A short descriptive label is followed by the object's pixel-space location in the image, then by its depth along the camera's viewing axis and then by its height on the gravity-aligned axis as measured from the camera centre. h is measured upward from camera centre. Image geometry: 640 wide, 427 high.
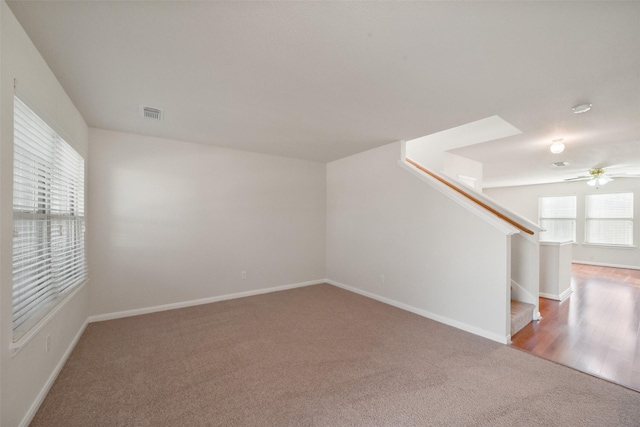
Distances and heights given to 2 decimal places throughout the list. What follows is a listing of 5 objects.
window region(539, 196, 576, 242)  7.89 -0.05
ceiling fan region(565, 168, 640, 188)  6.00 +1.00
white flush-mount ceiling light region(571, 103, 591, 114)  2.59 +1.09
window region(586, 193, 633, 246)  6.96 -0.08
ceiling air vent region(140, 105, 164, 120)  2.70 +1.06
